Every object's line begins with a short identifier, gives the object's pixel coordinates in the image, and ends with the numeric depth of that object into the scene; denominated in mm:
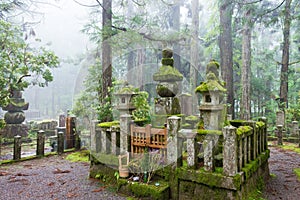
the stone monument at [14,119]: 10688
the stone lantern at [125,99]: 5691
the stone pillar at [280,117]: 11141
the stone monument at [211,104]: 4621
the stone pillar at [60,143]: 7895
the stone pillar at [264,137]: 5355
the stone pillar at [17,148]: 6812
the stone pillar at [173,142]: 4008
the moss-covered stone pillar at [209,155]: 3664
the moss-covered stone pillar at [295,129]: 10344
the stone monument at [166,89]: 6082
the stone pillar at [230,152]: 3512
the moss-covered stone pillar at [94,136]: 5059
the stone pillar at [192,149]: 3816
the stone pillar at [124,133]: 4648
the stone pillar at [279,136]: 9180
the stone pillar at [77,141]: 8602
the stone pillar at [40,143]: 7348
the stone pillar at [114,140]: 4812
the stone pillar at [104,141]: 4962
